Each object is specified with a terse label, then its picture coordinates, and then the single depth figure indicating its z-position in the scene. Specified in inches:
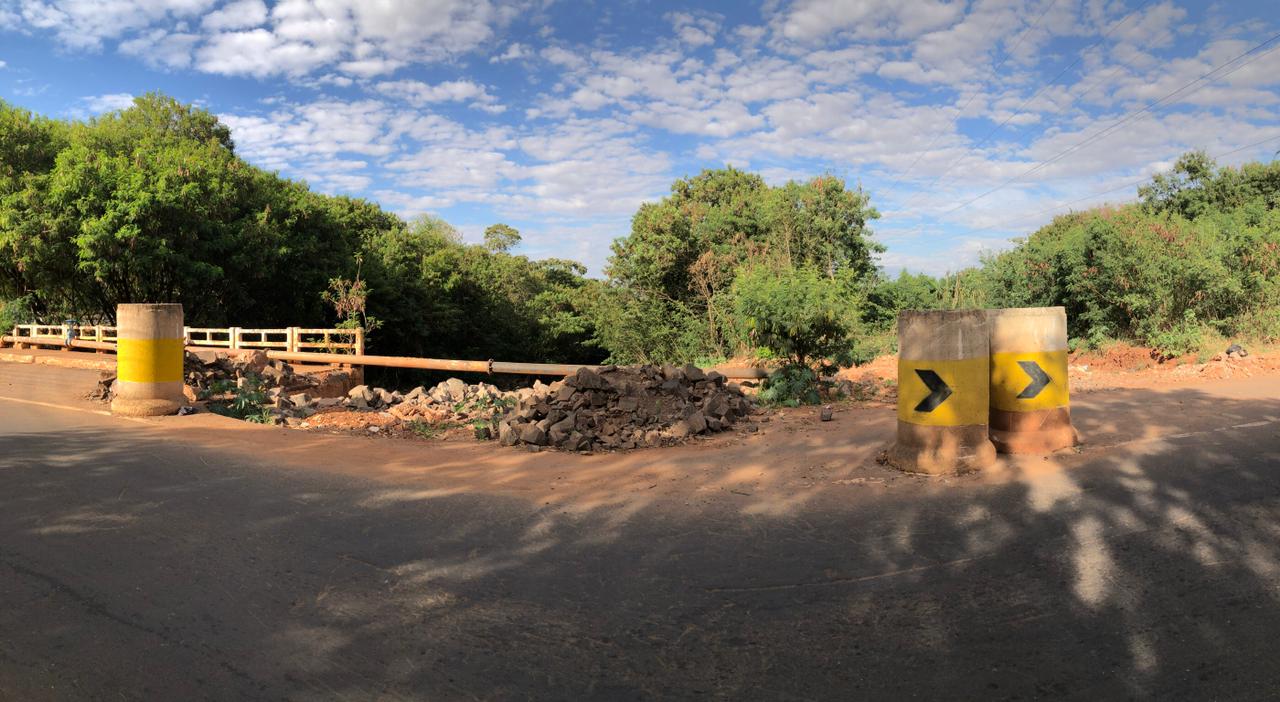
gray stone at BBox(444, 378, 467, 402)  543.1
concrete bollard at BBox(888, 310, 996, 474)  243.6
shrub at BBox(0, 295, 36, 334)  1177.9
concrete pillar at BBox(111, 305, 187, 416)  385.4
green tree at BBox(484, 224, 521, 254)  2647.6
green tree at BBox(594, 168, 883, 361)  1106.7
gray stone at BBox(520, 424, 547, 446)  323.0
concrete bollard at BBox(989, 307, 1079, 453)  263.7
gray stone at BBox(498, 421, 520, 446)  329.1
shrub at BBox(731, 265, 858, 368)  462.6
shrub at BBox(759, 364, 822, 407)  443.2
